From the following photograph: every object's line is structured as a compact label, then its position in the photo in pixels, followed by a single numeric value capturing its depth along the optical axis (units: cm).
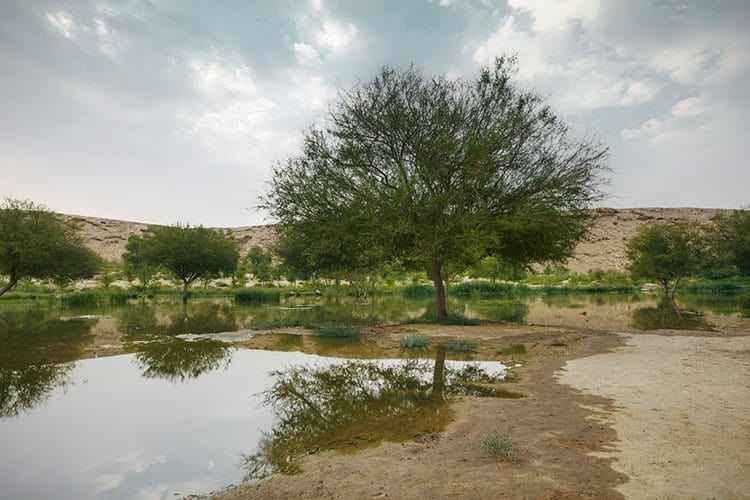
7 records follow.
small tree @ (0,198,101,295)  2945
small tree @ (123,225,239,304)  3866
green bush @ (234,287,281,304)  4231
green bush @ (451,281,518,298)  5212
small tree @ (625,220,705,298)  3994
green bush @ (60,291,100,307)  3645
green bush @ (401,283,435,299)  5044
